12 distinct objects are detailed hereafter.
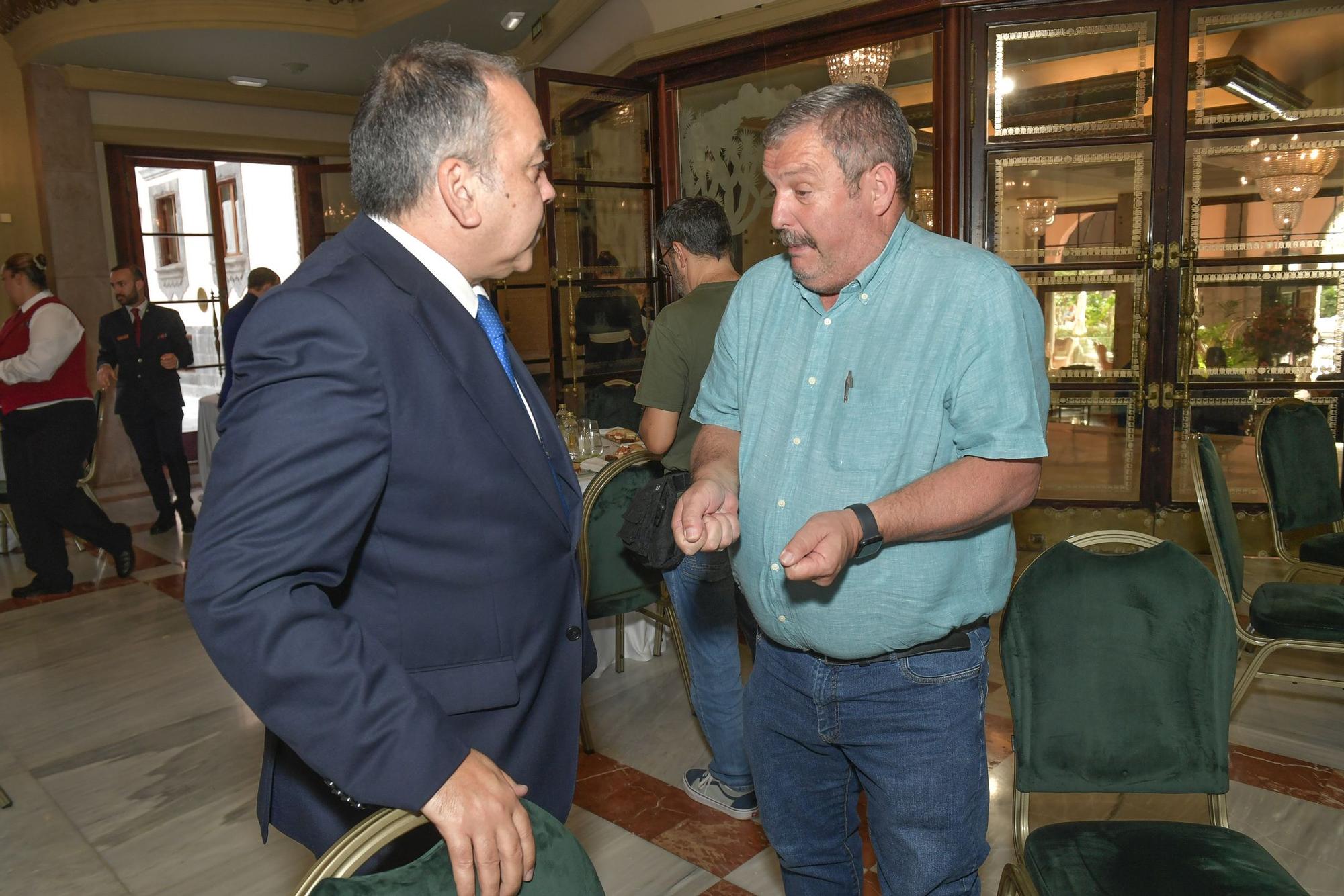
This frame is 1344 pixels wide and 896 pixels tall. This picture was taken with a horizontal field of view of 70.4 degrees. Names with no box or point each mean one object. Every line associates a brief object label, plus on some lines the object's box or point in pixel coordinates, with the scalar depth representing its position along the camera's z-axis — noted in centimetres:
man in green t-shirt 250
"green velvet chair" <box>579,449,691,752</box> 290
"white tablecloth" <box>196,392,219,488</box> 604
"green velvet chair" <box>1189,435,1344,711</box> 267
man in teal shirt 135
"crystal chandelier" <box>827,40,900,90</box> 493
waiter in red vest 450
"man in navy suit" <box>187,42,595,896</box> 92
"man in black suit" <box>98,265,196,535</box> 591
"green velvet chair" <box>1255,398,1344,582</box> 337
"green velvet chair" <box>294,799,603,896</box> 87
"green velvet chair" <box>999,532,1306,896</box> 159
